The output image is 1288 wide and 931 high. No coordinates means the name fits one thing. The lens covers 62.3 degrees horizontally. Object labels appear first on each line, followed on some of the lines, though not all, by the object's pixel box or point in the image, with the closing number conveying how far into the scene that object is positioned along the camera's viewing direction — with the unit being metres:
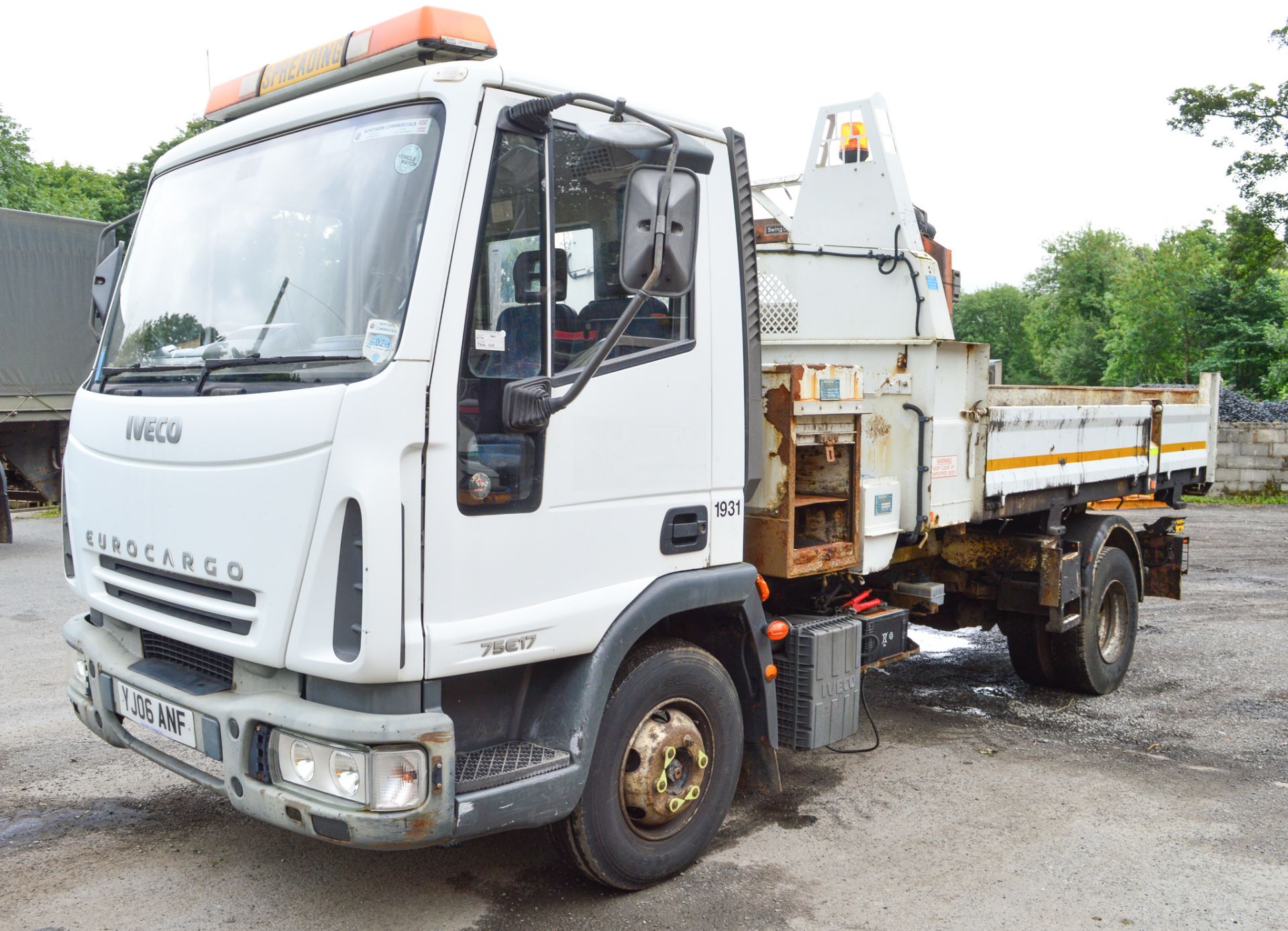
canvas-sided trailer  12.47
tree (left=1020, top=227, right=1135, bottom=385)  61.56
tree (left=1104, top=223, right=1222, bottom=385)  42.47
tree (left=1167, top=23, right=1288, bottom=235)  18.05
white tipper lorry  2.90
